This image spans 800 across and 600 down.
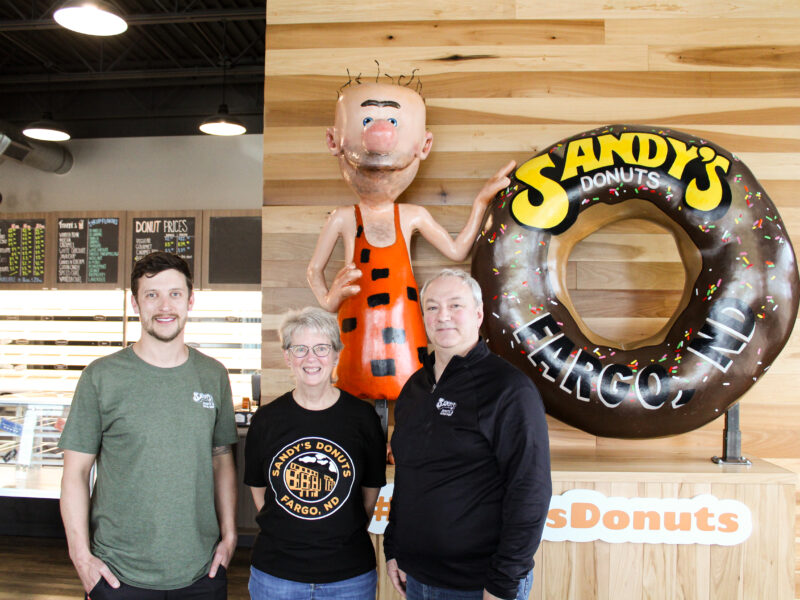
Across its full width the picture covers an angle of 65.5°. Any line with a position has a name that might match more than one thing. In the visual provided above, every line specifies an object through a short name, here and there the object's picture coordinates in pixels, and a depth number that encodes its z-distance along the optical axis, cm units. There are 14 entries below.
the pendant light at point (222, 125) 432
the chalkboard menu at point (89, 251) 529
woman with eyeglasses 130
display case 333
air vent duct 493
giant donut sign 176
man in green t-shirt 139
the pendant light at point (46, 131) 457
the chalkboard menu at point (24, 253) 538
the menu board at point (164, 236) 527
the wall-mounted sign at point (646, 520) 178
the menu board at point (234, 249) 512
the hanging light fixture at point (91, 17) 275
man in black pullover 116
